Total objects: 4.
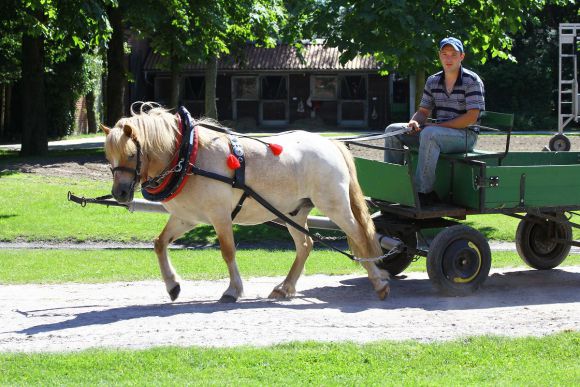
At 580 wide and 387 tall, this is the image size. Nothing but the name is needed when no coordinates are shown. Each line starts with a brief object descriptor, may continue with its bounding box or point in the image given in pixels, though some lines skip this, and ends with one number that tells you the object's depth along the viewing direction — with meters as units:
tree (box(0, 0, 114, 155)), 18.41
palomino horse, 7.75
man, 8.91
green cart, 8.81
